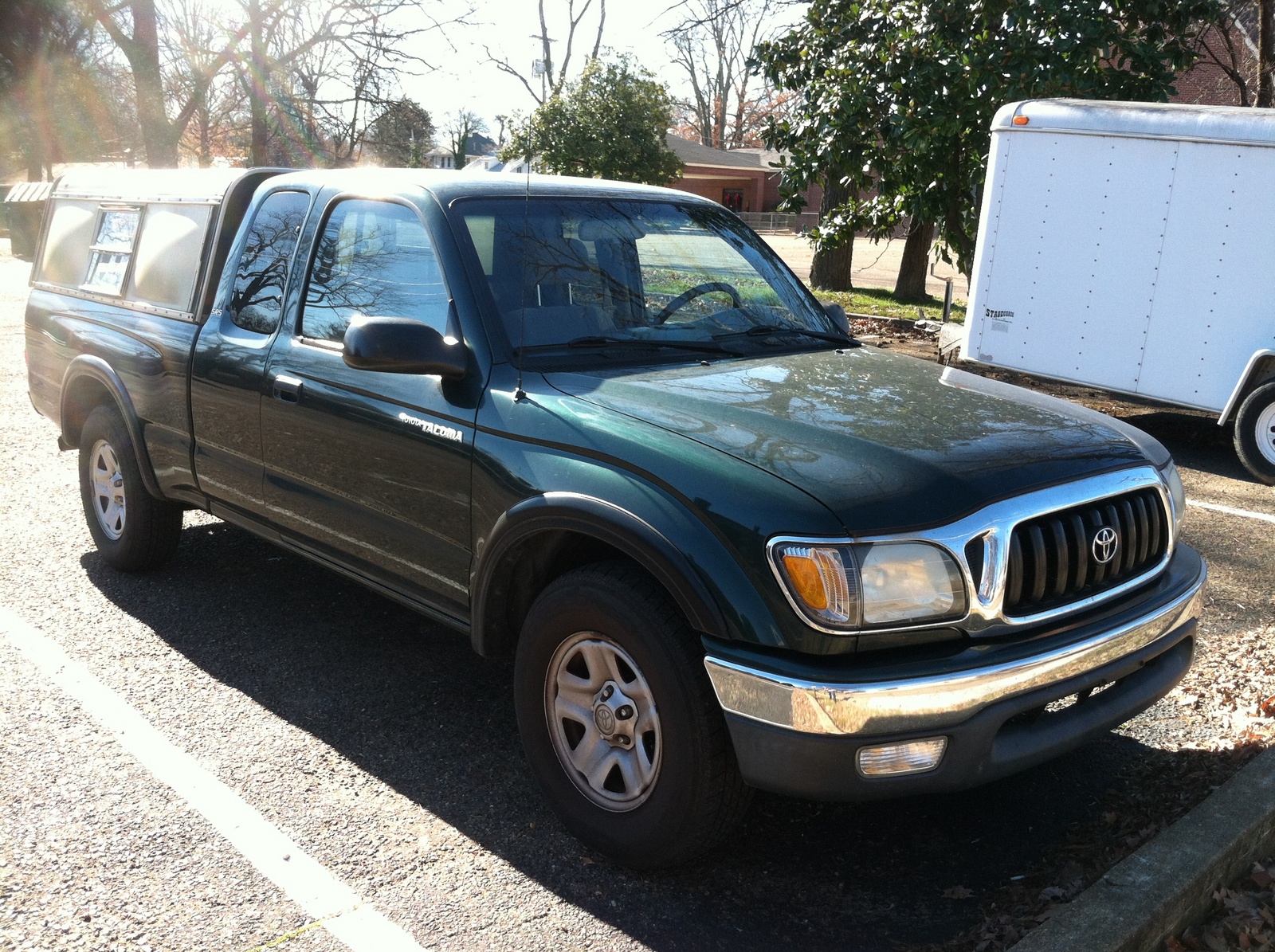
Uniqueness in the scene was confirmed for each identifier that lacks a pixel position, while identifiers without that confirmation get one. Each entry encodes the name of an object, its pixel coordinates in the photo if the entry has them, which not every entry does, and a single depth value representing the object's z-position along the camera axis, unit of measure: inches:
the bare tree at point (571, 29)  1945.5
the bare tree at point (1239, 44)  527.8
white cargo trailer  317.7
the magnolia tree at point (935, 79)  438.3
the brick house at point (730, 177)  2292.1
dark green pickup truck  107.9
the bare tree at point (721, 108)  2586.1
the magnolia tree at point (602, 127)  823.1
